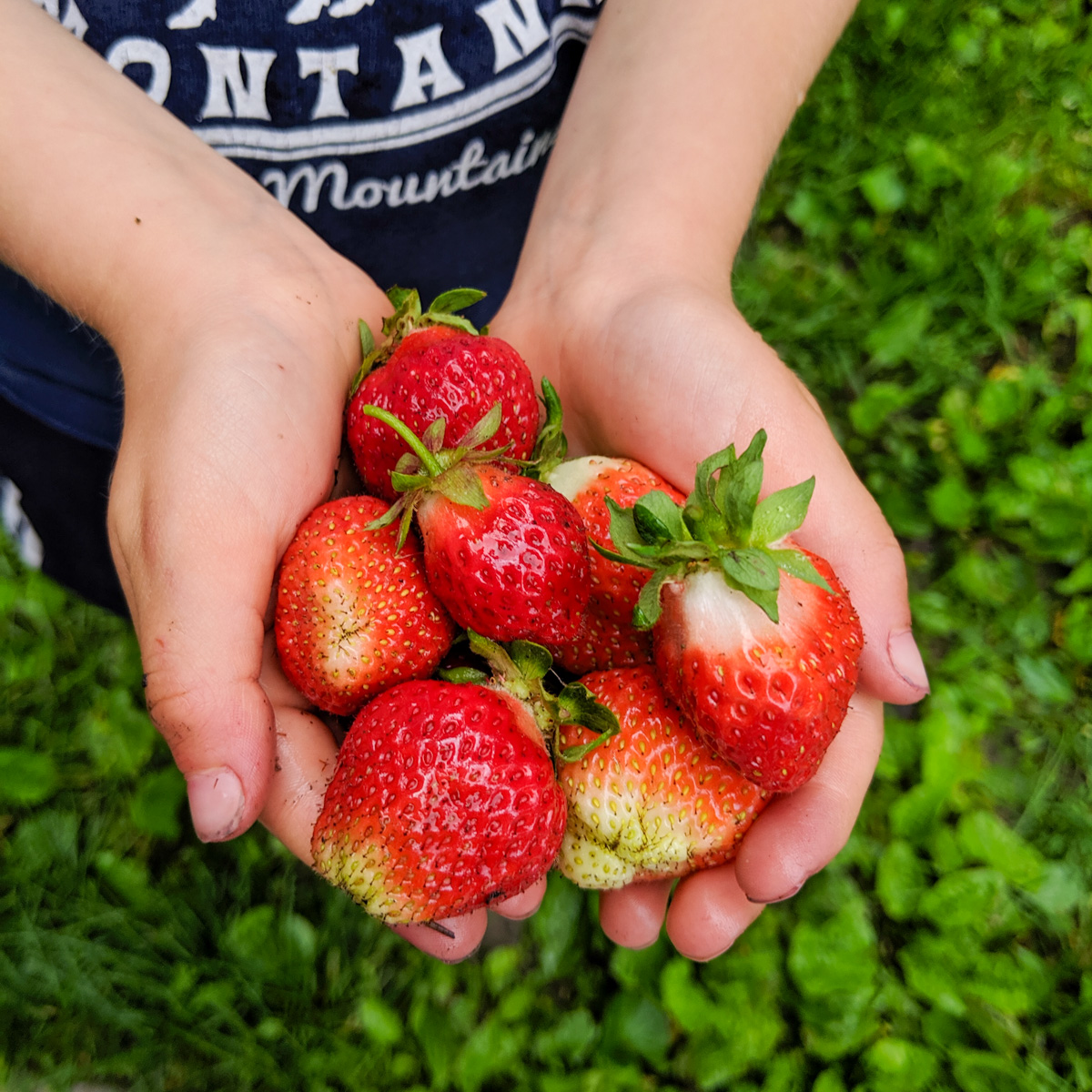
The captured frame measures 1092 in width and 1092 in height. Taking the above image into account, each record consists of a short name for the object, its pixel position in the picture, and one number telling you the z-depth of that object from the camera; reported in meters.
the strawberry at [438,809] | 0.21
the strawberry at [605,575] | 0.24
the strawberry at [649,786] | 0.23
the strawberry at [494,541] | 0.22
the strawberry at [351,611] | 0.23
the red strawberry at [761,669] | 0.21
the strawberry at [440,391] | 0.24
